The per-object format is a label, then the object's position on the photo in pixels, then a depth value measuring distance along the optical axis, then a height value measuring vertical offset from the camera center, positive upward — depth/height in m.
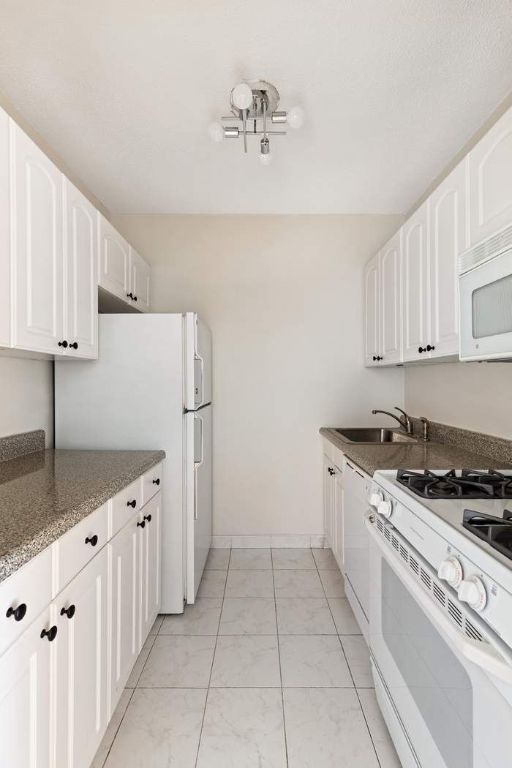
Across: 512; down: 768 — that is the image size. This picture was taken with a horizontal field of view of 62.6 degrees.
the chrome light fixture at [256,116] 1.75 +1.27
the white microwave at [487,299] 1.24 +0.28
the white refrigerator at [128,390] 2.28 -0.01
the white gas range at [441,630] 0.80 -0.56
